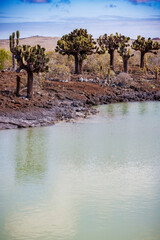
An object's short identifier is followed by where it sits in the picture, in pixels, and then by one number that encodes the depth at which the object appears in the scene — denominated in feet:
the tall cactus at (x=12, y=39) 134.06
